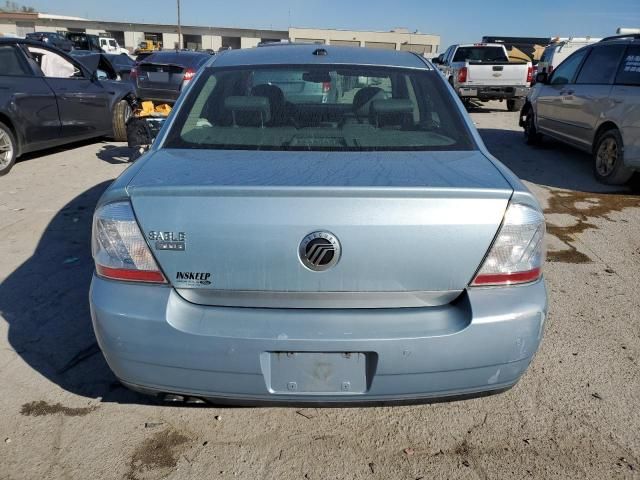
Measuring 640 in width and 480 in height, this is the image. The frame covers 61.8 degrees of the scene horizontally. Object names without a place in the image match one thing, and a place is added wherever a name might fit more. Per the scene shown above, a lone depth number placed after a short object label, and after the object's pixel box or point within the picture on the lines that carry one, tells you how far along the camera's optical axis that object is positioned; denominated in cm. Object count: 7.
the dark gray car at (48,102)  700
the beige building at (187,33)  6962
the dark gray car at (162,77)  1030
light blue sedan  197
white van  1858
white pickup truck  1423
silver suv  675
